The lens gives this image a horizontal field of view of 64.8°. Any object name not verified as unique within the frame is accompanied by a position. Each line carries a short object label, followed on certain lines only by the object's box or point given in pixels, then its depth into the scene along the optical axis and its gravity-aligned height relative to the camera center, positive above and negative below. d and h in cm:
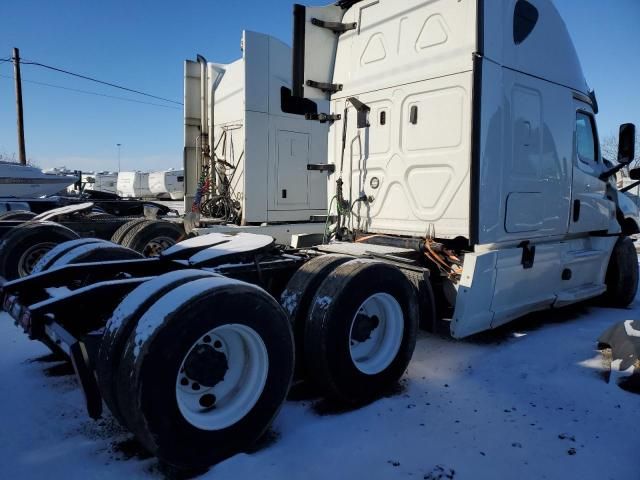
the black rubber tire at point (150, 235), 781 -59
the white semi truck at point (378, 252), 273 -47
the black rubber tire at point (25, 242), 652 -61
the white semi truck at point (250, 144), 867 +103
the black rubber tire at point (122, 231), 798 -54
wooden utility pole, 2275 +410
